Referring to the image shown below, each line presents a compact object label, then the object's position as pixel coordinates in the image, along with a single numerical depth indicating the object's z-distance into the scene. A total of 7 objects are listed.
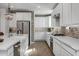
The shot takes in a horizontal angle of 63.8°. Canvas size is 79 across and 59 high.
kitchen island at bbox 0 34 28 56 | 0.89
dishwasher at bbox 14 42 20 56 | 1.21
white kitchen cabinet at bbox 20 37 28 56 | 1.67
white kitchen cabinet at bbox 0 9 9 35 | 1.92
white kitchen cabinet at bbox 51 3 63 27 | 1.79
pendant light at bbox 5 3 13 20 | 1.73
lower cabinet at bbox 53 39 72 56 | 1.16
